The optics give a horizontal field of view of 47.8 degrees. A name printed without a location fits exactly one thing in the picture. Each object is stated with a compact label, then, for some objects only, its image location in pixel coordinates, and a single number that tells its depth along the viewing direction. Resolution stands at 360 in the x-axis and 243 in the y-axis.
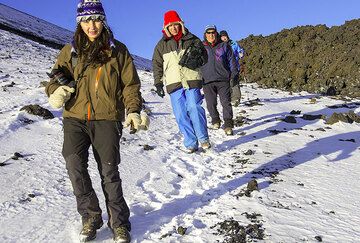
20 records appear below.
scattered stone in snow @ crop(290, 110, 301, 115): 11.06
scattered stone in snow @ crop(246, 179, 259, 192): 4.77
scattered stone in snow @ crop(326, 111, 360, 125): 9.39
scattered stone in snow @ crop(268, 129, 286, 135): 8.38
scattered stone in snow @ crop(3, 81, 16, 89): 11.28
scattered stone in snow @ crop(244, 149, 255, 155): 6.61
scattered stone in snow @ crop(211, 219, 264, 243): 3.55
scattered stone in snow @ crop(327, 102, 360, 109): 12.77
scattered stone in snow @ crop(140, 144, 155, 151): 6.81
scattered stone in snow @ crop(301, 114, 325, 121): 10.05
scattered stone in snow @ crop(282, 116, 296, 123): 9.62
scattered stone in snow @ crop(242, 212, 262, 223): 3.91
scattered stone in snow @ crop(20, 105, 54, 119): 8.11
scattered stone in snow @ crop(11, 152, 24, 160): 5.62
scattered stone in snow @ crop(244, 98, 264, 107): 12.38
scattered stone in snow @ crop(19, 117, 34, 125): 7.56
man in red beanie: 6.16
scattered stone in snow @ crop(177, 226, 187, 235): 3.62
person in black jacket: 7.97
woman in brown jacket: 3.40
